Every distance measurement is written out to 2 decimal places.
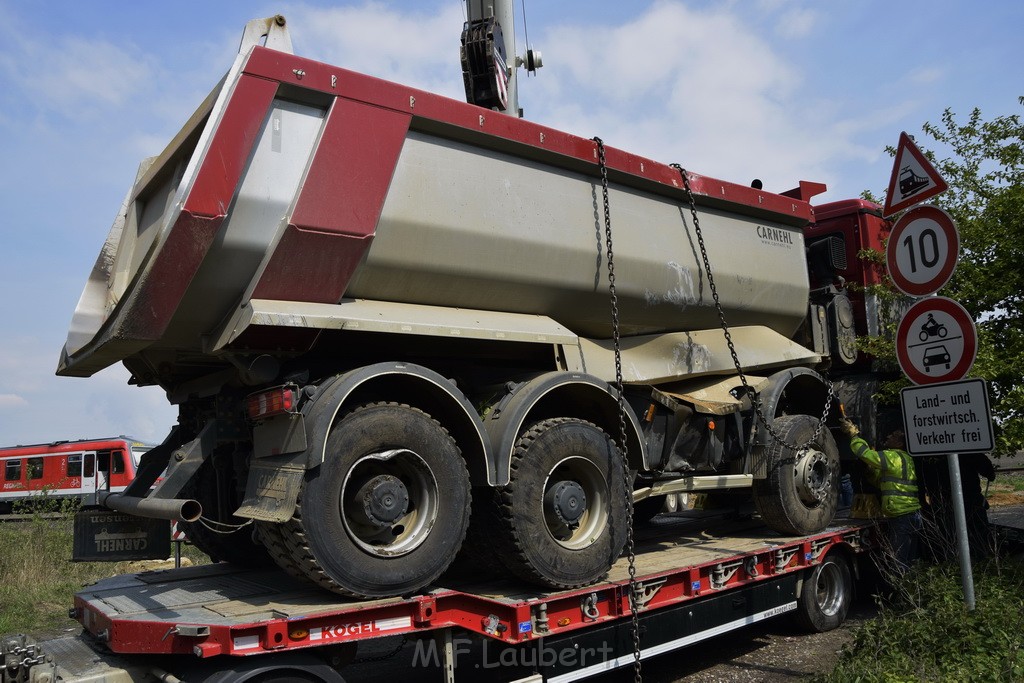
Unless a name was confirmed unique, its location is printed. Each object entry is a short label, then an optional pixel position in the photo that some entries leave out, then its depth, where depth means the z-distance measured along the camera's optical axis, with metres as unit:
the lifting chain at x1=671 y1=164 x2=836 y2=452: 6.12
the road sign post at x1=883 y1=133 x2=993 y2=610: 4.66
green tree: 7.28
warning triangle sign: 4.99
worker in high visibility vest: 7.06
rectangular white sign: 4.59
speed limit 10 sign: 4.78
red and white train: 24.39
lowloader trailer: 3.78
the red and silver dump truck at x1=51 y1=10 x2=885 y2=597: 4.09
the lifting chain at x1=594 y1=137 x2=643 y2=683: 4.81
